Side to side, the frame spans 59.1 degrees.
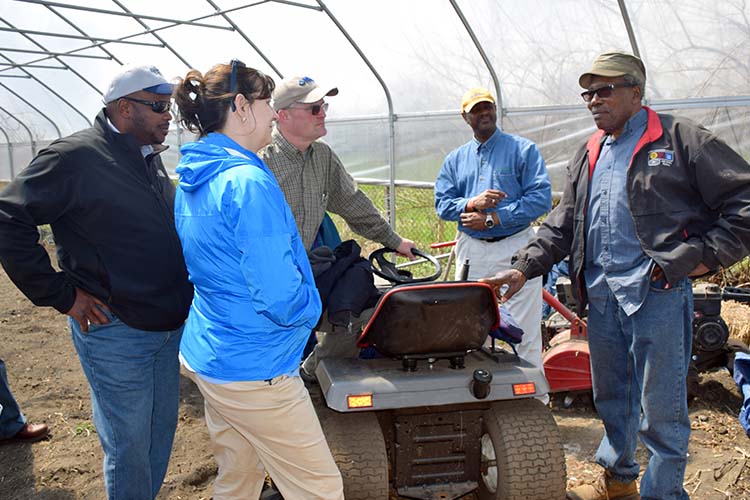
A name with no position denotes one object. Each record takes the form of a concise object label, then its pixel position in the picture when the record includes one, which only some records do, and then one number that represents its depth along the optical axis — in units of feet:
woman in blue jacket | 6.23
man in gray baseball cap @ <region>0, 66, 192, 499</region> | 7.64
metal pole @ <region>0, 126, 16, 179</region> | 52.50
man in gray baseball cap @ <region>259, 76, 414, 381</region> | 10.55
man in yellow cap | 13.35
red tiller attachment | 13.06
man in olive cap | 8.30
